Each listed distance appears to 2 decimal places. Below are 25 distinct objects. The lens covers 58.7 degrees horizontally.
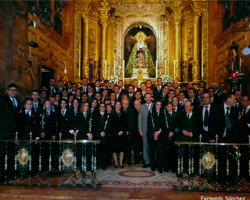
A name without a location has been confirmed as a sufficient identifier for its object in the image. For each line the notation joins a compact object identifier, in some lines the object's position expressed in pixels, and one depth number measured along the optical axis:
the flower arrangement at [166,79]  10.28
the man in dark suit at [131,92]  6.75
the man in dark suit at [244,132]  4.77
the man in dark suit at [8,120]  4.44
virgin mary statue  11.69
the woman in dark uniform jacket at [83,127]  5.23
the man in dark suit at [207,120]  4.39
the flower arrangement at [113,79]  10.15
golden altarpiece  10.88
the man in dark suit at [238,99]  5.65
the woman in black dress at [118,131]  5.44
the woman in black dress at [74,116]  5.25
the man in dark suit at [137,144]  5.78
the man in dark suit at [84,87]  7.35
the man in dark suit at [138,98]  6.25
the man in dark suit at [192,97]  6.21
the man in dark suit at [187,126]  4.81
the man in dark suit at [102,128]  5.36
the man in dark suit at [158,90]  7.12
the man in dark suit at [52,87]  7.35
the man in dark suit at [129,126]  5.70
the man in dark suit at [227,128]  4.21
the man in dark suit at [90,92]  6.76
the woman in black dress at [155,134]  5.17
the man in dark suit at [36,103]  5.01
